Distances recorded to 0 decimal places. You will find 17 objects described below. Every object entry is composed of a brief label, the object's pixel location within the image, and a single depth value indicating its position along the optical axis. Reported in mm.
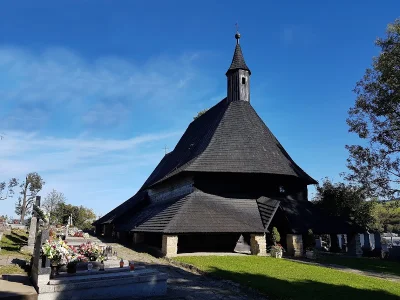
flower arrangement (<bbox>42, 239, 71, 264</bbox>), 8570
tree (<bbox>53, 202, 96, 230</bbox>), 56031
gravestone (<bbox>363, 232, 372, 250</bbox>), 23238
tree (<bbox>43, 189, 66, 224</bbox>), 62000
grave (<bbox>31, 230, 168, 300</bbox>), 7750
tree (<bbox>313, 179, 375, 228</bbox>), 23500
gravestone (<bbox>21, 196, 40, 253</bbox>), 15750
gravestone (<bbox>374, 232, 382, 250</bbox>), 22172
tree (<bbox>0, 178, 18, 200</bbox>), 54406
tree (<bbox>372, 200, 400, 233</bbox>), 50562
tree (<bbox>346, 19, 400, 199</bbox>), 18797
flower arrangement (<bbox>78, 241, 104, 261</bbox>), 10258
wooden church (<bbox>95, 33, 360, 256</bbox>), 17875
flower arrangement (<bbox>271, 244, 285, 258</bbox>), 17312
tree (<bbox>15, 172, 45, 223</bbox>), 59119
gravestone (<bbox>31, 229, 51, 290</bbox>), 7832
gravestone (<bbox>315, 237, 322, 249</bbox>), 25125
